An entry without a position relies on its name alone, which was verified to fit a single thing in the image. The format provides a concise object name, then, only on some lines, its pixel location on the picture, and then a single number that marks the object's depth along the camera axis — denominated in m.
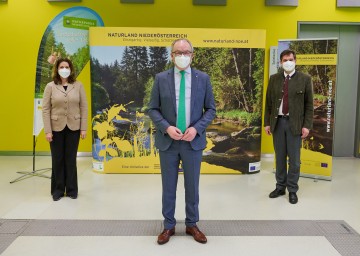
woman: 4.10
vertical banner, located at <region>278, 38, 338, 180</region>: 4.98
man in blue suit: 2.96
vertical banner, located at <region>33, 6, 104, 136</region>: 6.13
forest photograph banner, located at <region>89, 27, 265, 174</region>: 5.08
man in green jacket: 4.13
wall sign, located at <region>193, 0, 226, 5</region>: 6.19
